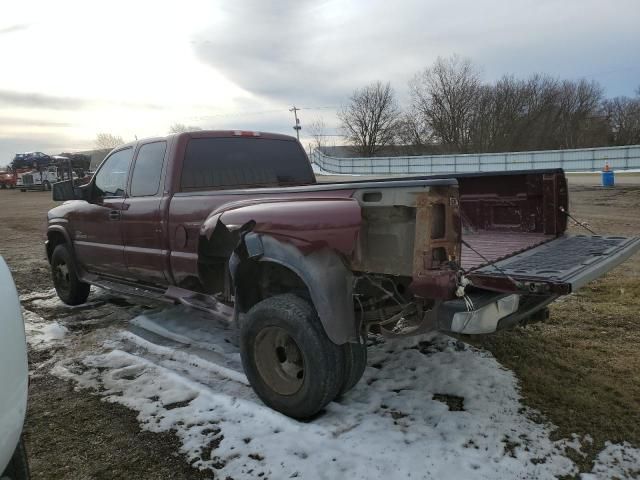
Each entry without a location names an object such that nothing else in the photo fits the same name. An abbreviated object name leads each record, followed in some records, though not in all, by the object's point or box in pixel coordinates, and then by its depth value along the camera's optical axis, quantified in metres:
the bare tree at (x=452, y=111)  53.68
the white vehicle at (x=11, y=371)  1.76
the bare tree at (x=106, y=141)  94.38
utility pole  70.53
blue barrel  19.81
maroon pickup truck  2.71
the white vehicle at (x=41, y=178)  34.69
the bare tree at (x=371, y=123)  63.12
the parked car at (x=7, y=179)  38.81
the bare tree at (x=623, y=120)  51.06
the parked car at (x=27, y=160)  38.91
